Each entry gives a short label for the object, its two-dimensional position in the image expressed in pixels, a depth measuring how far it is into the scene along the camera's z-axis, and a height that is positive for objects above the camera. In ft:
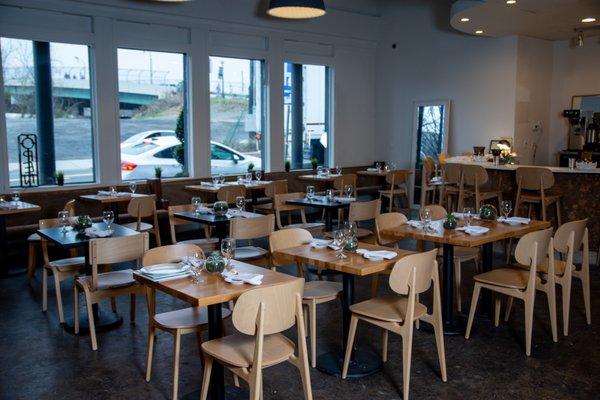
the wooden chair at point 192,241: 18.63 -3.11
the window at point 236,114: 31.94 +1.41
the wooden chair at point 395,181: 31.19 -2.21
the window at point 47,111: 25.21 +1.29
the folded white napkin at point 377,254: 11.68 -2.33
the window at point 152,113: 28.68 +1.36
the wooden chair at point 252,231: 15.85 -2.49
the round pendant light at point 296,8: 22.47 +5.16
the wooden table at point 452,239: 13.56 -2.33
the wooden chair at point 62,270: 15.33 -3.40
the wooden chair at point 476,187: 23.80 -2.03
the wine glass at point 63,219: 16.12 -2.18
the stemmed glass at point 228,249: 10.91 -2.04
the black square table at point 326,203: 20.48 -2.25
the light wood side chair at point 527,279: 13.01 -3.26
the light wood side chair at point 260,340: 8.79 -3.31
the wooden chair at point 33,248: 19.65 -3.58
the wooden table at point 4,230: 20.72 -3.23
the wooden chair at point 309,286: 12.37 -3.28
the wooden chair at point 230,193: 23.62 -2.16
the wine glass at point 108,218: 15.74 -2.09
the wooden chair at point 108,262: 13.25 -2.80
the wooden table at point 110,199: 23.49 -2.39
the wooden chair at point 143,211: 21.65 -2.63
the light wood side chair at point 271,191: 25.94 -2.28
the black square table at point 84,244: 14.25 -2.49
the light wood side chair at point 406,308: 10.82 -3.33
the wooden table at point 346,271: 11.19 -2.47
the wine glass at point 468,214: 15.80 -2.07
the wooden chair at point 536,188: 22.06 -1.89
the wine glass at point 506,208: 16.01 -1.88
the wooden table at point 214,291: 9.30 -2.46
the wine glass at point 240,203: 18.99 -2.04
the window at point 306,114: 35.37 +1.60
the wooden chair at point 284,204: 21.60 -2.42
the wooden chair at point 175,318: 10.71 -3.38
